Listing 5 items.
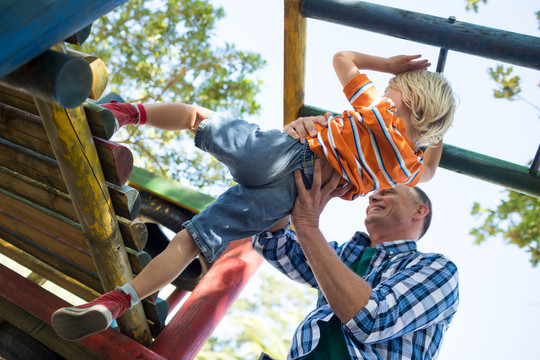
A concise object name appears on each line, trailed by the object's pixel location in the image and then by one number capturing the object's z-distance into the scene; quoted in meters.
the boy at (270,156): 1.97
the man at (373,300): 2.05
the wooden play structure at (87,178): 1.08
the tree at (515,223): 4.72
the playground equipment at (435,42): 2.22
